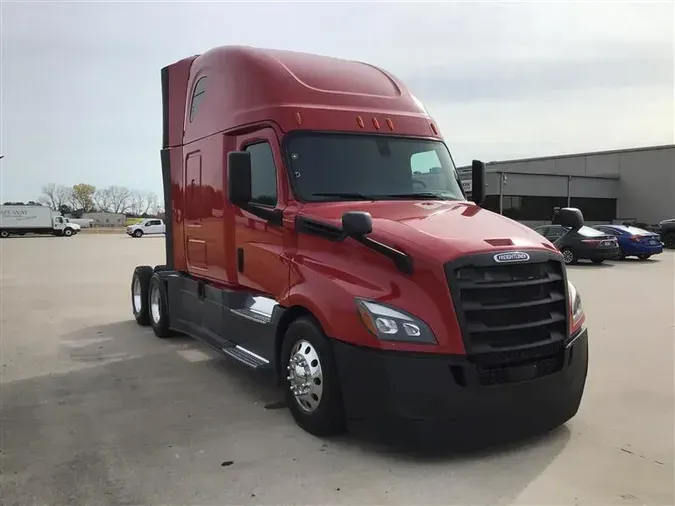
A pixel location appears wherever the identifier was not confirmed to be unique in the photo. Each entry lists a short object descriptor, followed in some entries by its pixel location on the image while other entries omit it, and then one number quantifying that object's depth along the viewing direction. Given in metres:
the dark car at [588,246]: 20.94
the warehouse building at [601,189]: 46.50
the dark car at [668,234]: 31.66
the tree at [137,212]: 124.88
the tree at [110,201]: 120.81
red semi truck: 4.24
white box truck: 53.09
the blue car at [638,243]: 23.00
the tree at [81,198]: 115.55
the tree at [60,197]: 113.06
